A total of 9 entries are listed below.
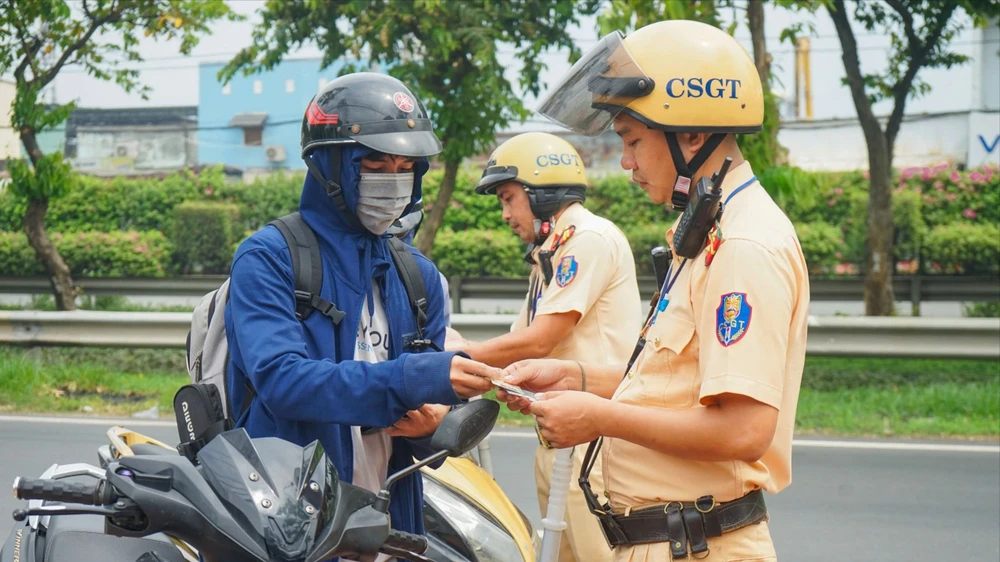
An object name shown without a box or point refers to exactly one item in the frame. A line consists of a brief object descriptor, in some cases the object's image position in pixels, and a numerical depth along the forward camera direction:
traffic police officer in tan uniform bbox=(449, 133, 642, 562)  3.74
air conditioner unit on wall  35.97
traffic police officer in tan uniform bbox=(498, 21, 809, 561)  2.07
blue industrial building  35.72
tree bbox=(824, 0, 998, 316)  10.31
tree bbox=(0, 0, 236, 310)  10.32
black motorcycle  1.74
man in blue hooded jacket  2.24
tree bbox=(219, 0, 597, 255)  9.48
